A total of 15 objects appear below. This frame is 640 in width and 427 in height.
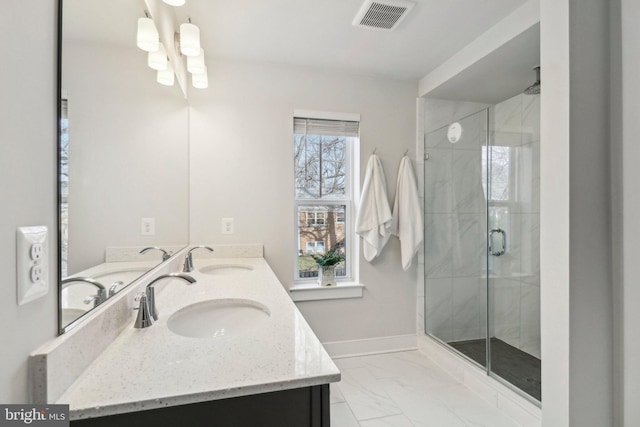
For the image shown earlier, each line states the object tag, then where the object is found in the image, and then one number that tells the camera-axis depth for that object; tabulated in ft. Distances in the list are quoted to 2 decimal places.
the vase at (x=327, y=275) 8.21
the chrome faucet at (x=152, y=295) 3.16
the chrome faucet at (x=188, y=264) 5.74
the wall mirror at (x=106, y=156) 2.24
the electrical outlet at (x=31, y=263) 1.68
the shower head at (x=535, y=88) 7.00
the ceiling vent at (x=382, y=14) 5.54
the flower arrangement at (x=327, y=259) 8.15
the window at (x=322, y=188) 8.29
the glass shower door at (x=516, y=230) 7.77
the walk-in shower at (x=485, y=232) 7.66
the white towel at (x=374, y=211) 8.10
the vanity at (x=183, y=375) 1.93
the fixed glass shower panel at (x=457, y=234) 7.79
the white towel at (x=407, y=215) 8.29
